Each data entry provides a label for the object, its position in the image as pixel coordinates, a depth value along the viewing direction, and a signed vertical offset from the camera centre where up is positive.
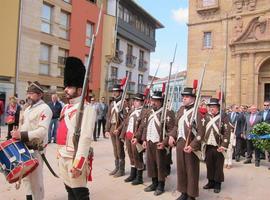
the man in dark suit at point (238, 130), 12.42 -0.56
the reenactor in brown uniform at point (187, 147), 6.16 -0.59
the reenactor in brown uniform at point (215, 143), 7.59 -0.64
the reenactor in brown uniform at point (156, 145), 7.00 -0.67
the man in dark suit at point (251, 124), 11.61 -0.31
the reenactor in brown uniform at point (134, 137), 7.64 -0.63
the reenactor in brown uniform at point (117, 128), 8.27 -0.44
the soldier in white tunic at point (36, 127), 5.09 -0.28
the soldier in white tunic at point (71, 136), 4.10 -0.33
